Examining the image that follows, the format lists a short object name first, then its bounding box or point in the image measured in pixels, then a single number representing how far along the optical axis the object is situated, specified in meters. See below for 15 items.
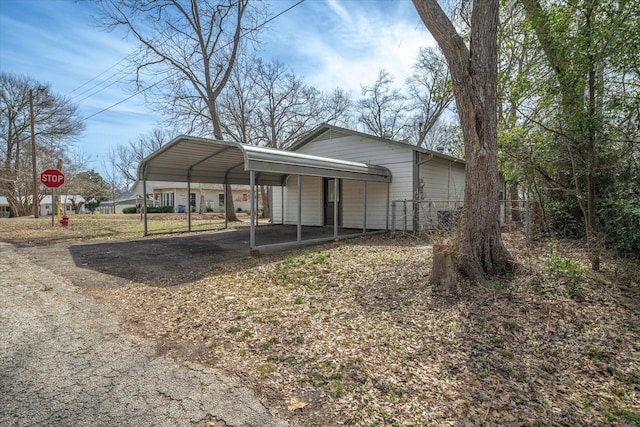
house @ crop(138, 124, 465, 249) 9.77
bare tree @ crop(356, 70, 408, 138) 27.19
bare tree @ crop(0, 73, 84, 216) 22.28
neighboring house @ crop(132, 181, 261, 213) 31.52
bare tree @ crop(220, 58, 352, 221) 23.36
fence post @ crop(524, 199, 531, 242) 7.51
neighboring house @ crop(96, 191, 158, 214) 45.32
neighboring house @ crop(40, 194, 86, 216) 33.12
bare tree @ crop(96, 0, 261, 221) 16.31
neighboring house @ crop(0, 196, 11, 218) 38.01
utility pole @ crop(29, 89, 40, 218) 17.45
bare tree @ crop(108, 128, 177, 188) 39.94
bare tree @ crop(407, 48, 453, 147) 21.17
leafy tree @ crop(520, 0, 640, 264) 4.72
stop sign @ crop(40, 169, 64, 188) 13.33
